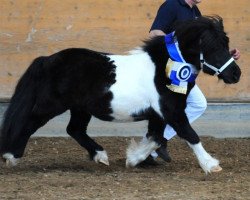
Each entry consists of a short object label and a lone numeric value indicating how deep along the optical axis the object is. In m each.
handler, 14.74
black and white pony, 13.58
